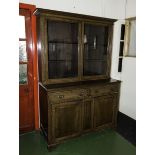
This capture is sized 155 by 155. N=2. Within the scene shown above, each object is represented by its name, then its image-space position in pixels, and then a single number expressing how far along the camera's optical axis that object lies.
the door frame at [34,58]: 2.53
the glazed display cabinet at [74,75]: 2.36
